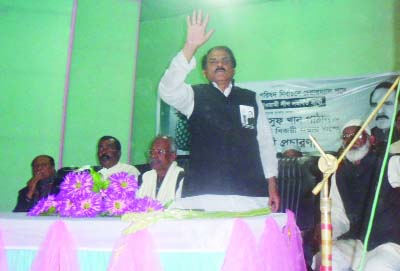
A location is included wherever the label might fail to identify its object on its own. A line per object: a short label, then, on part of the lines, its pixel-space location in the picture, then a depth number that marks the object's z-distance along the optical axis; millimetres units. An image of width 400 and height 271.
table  1420
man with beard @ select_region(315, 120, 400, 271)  2422
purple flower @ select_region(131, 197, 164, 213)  1686
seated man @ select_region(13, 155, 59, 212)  3601
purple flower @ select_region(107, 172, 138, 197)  1797
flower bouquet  1723
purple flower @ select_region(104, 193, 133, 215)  1727
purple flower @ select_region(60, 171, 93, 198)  1772
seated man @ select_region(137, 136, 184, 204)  3262
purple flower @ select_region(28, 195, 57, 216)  1829
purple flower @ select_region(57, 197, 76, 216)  1725
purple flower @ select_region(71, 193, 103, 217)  1712
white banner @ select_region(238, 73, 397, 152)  4609
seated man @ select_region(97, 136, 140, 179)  3908
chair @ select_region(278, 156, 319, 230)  3498
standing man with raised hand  2211
